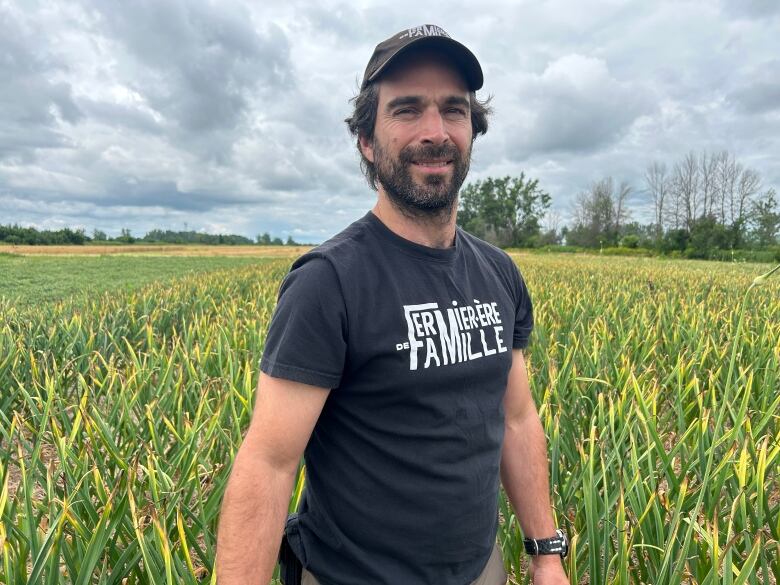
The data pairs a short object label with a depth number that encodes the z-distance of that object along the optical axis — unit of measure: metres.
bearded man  1.09
